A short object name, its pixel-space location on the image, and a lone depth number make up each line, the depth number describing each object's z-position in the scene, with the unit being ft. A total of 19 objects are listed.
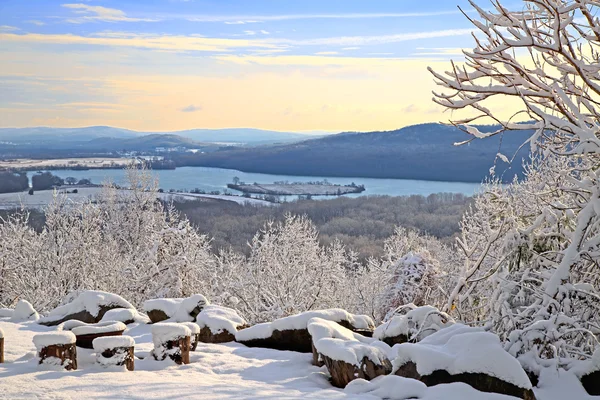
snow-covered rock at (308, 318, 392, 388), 25.09
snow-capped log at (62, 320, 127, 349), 26.30
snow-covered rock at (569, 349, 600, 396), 23.24
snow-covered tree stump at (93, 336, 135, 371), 24.09
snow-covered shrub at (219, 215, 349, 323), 77.61
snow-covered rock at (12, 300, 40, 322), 40.52
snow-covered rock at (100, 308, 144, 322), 38.42
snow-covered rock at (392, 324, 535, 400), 22.71
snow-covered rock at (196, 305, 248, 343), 34.58
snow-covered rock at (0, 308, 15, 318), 41.83
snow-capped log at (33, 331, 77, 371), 23.63
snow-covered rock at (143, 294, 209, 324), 38.06
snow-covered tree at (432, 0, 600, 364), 21.04
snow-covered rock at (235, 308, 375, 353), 33.09
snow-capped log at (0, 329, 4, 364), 24.84
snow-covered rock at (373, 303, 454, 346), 29.73
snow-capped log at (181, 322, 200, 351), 28.48
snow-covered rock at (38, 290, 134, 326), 38.96
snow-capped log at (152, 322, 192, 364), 26.48
